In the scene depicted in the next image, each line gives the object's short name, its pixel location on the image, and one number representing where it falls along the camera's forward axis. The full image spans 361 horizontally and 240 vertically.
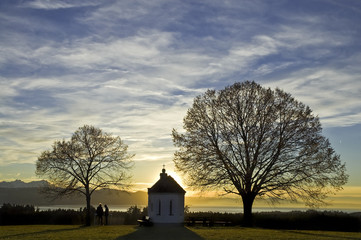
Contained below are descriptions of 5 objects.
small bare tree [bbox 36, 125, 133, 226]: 45.38
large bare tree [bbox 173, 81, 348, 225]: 39.88
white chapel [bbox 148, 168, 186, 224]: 43.59
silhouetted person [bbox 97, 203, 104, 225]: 42.81
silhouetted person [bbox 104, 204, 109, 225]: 42.88
